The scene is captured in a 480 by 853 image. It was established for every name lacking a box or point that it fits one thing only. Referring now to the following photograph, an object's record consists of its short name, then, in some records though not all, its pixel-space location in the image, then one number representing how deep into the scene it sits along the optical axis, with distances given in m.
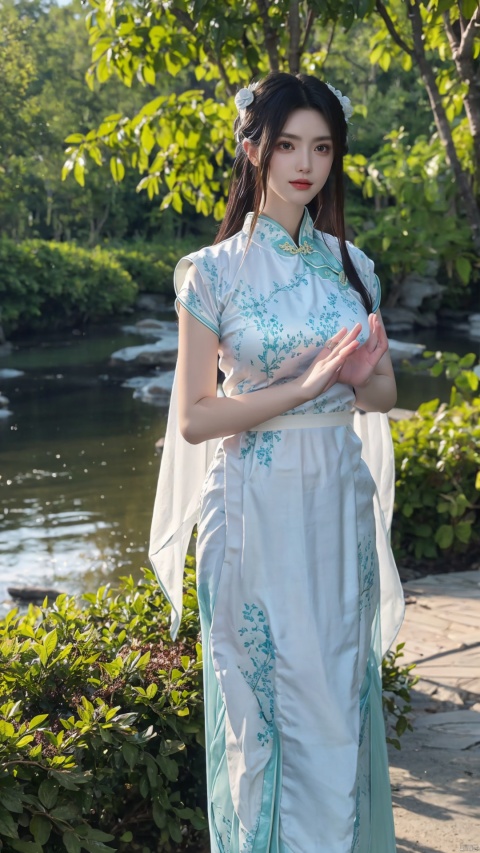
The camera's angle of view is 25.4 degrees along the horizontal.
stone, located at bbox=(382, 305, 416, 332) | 21.62
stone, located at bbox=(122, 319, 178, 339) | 19.84
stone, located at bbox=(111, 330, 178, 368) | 16.05
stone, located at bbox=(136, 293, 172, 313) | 24.63
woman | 2.02
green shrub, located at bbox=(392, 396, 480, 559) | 5.48
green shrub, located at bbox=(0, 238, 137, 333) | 20.02
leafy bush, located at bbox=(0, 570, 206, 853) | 2.18
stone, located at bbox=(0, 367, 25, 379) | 15.07
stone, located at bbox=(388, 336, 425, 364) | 16.02
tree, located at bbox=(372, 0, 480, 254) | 3.57
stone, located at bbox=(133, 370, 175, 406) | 13.40
